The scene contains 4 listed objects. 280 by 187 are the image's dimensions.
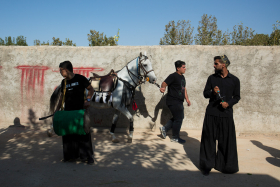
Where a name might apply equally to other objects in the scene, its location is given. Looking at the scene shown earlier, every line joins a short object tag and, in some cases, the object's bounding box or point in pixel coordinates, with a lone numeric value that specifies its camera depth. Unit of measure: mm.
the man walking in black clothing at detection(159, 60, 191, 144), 5516
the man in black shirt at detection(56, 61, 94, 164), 3963
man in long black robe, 3613
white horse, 5508
